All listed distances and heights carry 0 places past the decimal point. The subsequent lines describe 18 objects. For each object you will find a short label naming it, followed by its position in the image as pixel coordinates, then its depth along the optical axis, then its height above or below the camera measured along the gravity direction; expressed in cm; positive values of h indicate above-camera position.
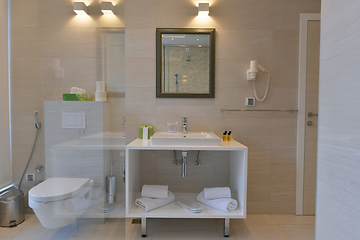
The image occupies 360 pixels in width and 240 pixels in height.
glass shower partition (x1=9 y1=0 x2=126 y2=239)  77 +2
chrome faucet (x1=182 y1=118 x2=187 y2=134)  229 -16
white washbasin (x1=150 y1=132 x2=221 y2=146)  191 -26
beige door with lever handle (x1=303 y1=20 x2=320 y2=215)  235 -4
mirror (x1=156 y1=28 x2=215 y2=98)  232 +46
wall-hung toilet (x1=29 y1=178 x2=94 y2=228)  82 -34
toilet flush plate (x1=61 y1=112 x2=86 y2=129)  87 -4
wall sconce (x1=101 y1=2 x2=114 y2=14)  103 +47
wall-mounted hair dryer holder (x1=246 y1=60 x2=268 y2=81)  225 +40
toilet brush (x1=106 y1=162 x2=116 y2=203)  118 -41
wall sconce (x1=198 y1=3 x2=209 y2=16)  223 +99
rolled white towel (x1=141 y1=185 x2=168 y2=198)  204 -72
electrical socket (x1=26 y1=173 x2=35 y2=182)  79 -23
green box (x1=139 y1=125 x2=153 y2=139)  228 -21
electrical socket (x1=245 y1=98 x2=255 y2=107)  235 +9
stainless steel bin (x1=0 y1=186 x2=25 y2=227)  76 -32
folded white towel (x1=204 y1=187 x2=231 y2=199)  202 -72
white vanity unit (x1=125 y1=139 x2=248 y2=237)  188 -68
